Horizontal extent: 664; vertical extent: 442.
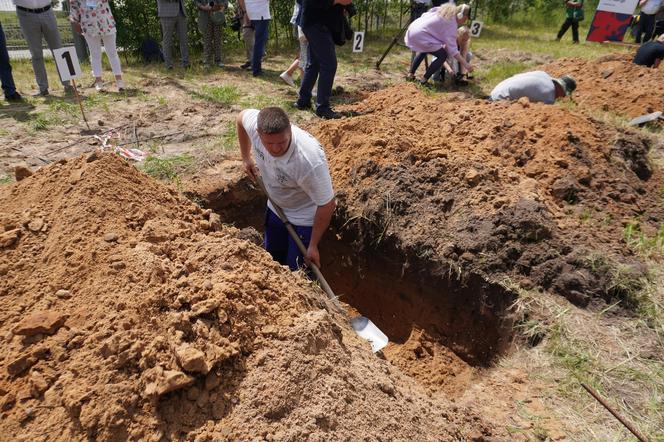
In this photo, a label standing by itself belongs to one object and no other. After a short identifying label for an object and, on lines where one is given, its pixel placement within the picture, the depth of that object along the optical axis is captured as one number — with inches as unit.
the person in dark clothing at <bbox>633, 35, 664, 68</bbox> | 320.2
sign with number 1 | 217.9
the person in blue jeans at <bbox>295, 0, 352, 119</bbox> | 224.1
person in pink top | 296.5
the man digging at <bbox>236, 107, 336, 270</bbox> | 115.8
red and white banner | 478.3
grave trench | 132.8
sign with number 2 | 358.8
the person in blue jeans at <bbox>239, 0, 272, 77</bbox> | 311.7
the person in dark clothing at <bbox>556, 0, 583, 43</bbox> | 490.9
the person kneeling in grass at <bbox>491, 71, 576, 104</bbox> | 236.5
